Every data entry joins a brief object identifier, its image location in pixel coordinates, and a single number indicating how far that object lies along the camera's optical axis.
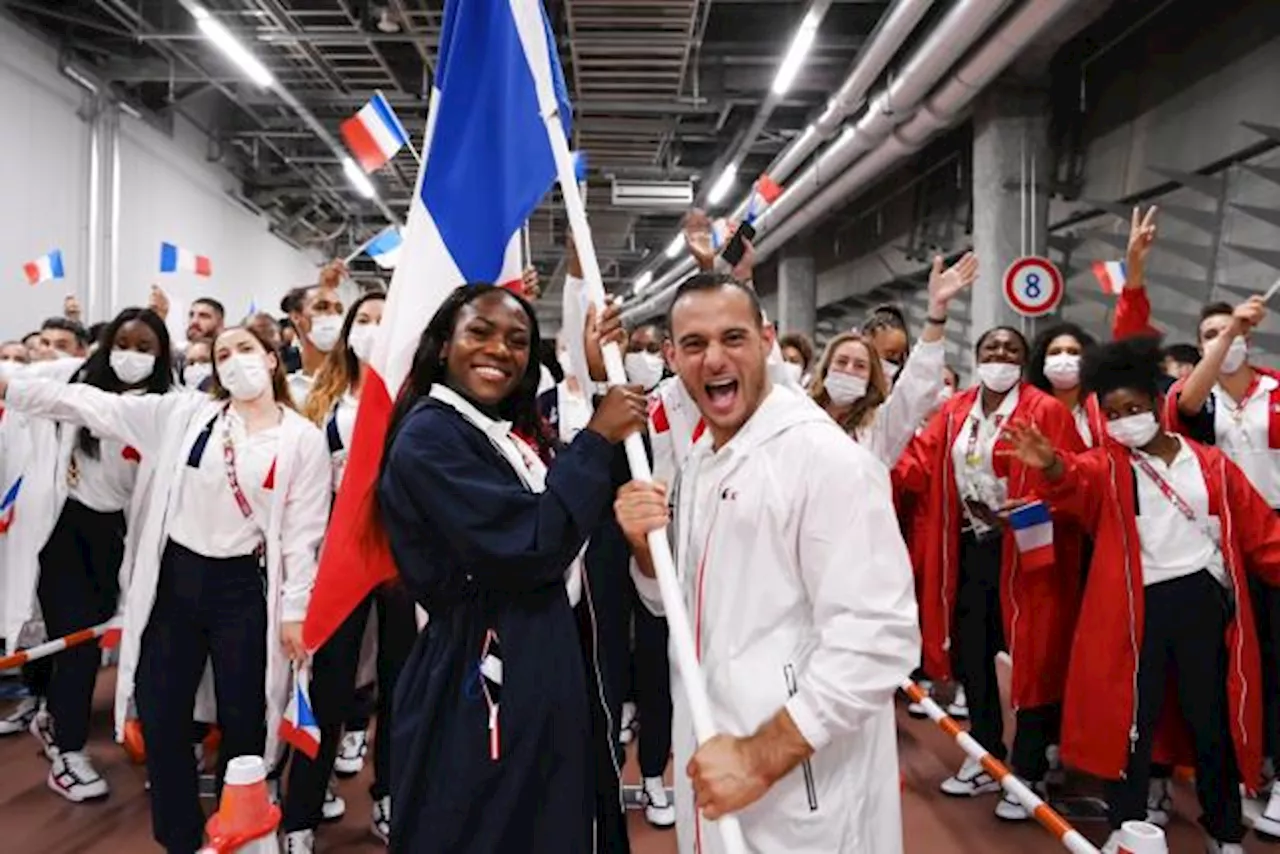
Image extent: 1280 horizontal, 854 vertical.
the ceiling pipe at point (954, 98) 5.58
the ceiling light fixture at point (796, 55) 6.40
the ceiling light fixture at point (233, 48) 6.41
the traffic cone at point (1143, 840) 1.34
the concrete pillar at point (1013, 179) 7.26
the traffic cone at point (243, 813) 1.76
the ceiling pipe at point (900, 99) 5.72
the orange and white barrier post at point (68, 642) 3.50
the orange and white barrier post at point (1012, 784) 2.20
